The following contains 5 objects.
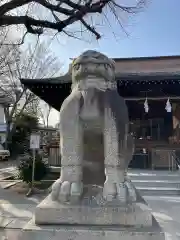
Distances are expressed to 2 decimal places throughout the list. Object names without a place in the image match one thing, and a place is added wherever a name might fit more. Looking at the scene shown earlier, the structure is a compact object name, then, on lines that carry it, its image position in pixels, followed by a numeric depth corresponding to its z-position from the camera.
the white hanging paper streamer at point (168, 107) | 9.87
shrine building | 9.55
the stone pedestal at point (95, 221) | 1.89
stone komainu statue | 2.11
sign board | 8.21
